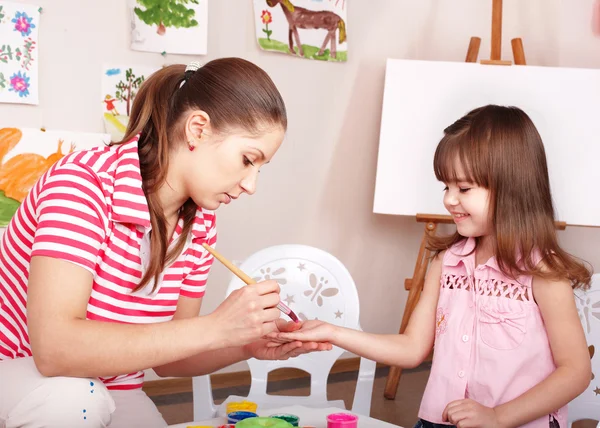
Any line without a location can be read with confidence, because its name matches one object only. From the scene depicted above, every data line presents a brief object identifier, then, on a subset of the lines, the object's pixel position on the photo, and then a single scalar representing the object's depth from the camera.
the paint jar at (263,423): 1.02
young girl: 1.37
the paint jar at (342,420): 1.09
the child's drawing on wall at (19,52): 2.14
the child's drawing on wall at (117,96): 2.32
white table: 1.20
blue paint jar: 1.15
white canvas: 2.37
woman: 1.07
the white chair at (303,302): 1.68
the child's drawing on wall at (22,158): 2.16
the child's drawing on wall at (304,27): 2.62
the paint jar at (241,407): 1.22
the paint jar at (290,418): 1.12
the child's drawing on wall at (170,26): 2.36
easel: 2.45
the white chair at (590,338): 1.62
